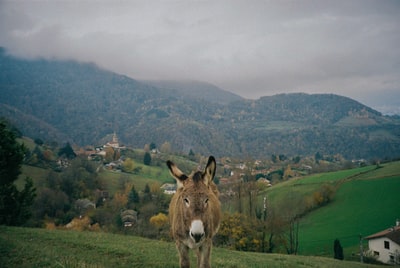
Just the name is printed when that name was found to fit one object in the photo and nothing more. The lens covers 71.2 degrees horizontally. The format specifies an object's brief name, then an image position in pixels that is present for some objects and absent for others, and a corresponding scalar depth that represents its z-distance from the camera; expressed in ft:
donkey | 20.66
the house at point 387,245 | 129.86
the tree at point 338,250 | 132.67
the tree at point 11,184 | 79.20
